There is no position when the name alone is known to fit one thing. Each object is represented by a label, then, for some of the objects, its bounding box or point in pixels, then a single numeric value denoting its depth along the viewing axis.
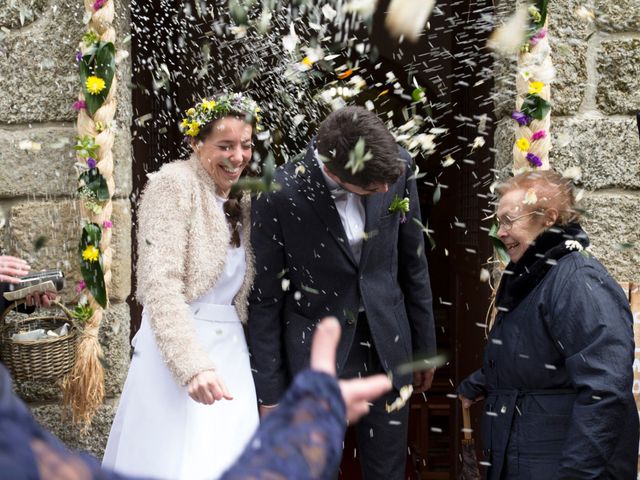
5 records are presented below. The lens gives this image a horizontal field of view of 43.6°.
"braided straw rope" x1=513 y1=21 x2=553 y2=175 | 3.46
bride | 2.71
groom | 2.97
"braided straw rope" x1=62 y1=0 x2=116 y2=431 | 3.49
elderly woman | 2.35
